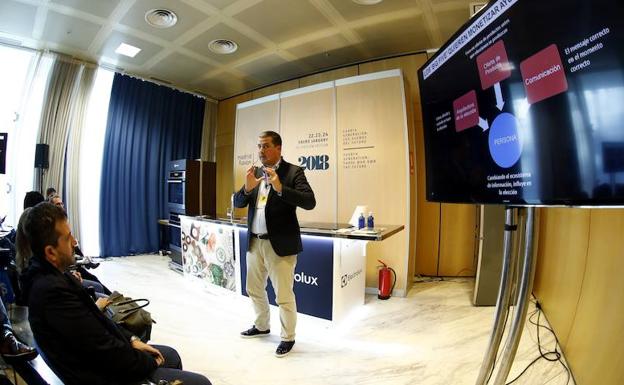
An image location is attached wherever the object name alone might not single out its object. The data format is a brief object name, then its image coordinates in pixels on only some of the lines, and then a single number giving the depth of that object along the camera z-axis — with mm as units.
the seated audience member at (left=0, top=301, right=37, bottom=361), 965
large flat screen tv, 536
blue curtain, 5160
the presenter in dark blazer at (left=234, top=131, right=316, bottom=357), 2119
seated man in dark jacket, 951
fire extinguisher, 3401
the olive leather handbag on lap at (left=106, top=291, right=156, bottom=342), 1427
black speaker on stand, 4406
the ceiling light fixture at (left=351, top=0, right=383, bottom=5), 3082
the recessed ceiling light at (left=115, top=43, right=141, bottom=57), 4109
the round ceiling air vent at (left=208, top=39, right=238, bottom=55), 3947
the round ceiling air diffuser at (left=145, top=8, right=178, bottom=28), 3293
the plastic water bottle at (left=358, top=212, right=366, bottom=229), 2813
